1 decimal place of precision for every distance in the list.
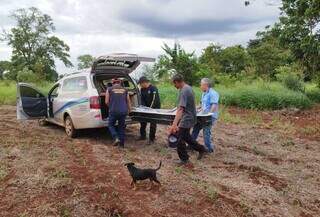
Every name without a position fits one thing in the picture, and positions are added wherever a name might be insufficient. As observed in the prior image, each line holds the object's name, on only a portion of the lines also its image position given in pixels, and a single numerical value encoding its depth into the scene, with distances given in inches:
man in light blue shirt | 211.0
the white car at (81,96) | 236.7
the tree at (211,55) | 1127.6
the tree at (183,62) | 645.9
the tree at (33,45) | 1255.4
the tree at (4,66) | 1272.9
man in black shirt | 239.7
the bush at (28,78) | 742.9
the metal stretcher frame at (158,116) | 204.7
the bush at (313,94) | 517.9
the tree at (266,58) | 996.6
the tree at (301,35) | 477.3
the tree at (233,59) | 1112.7
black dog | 156.4
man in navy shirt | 221.7
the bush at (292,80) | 528.7
